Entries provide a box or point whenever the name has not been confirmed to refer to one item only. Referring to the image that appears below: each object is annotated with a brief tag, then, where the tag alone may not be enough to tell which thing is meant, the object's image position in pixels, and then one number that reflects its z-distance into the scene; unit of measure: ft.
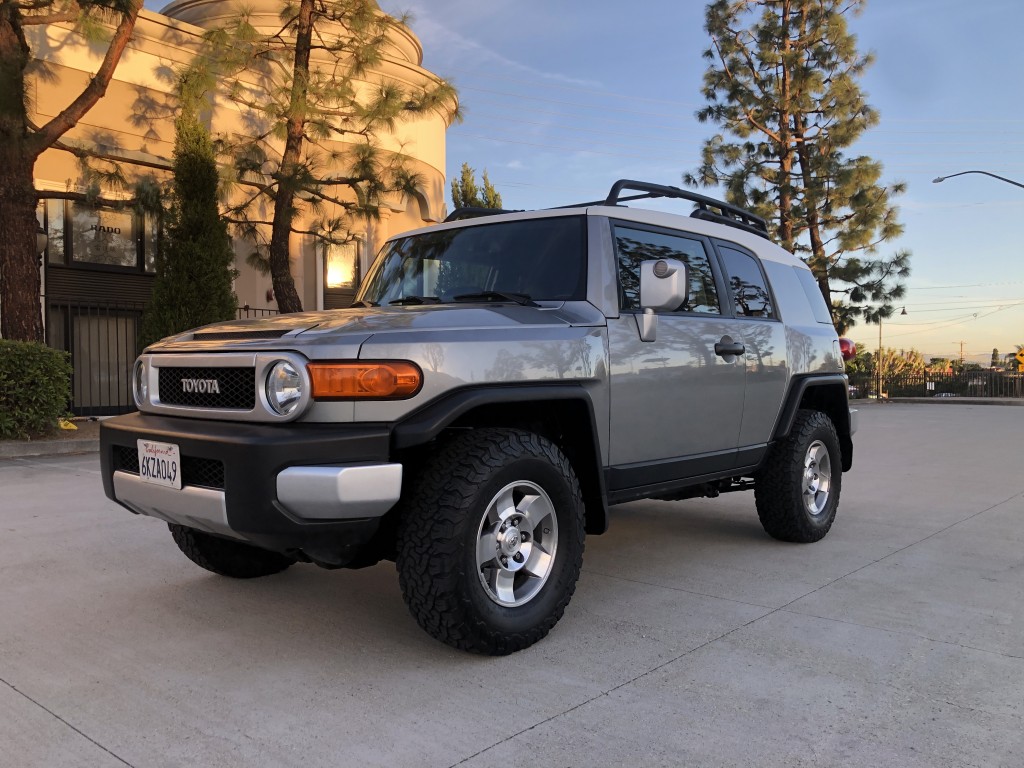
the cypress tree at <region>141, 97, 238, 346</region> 42.11
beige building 46.73
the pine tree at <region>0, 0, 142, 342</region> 36.17
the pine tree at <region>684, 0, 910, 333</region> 83.61
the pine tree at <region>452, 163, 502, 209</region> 89.92
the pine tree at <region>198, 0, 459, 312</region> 43.29
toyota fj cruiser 9.83
